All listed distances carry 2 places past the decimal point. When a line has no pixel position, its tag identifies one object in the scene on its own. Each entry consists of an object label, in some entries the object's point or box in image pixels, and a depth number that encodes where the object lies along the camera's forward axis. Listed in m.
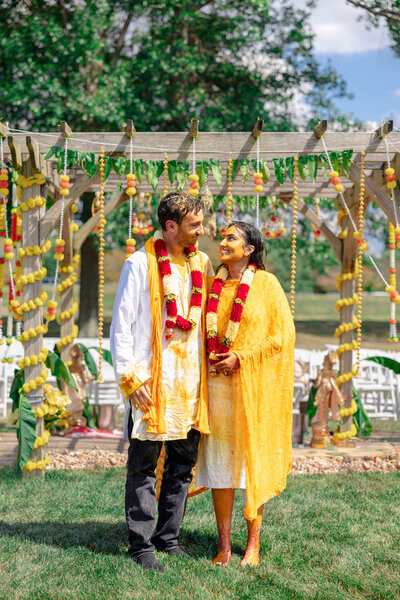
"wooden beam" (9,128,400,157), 5.38
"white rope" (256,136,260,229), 5.23
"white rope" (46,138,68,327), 5.25
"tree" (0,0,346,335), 10.94
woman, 3.50
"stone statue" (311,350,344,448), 6.72
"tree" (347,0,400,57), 11.02
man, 3.43
